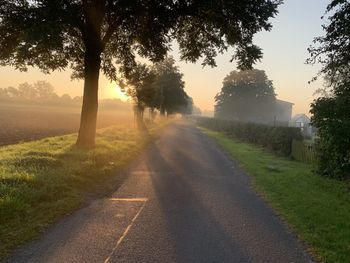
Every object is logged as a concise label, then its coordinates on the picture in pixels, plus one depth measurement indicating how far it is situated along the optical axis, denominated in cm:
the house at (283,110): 11918
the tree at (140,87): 4022
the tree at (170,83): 6931
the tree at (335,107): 1319
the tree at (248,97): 10069
